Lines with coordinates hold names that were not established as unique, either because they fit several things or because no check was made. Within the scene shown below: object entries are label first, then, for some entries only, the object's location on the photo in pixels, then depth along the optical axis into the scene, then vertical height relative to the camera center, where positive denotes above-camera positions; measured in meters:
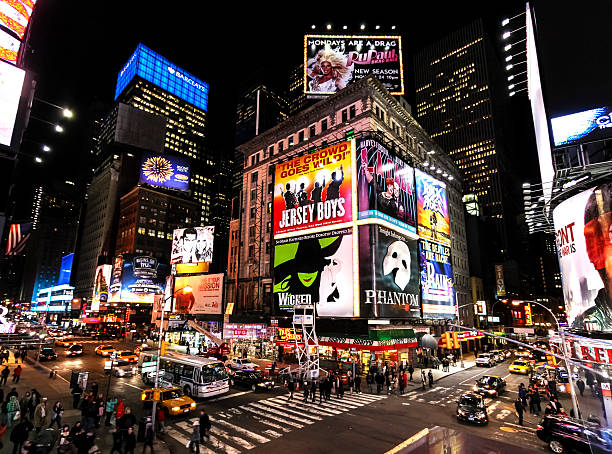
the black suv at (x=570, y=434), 14.26 -6.07
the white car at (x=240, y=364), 32.91 -6.56
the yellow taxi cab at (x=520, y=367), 41.09 -8.23
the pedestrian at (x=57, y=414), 17.73 -5.96
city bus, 25.03 -5.84
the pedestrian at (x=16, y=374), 28.42 -6.35
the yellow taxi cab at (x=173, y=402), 20.94 -6.44
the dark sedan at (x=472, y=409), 19.91 -6.52
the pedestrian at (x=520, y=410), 20.39 -6.55
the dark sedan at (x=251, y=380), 28.43 -6.96
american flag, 19.56 +3.39
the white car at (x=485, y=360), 47.16 -8.49
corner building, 40.72 +20.79
